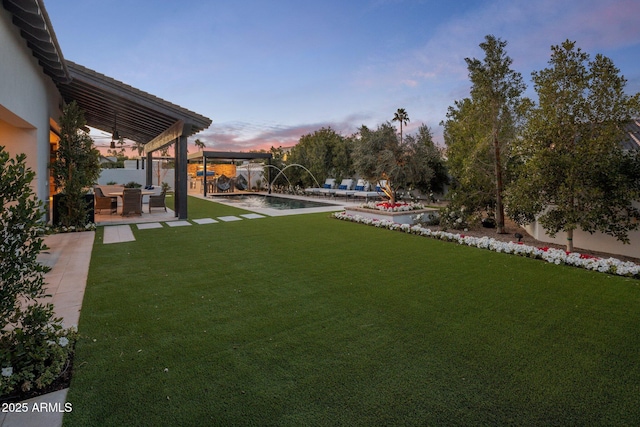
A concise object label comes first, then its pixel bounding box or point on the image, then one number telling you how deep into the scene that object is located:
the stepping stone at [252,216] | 11.52
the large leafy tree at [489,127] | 7.85
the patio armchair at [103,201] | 11.72
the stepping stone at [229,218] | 10.81
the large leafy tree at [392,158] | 10.89
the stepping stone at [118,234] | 7.45
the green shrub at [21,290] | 2.13
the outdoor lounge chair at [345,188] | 18.44
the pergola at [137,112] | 8.43
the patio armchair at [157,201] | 12.11
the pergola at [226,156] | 21.11
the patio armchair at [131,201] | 10.86
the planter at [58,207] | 8.40
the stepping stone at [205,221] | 10.27
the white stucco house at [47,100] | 4.98
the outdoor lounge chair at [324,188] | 20.09
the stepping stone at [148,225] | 9.24
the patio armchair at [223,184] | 24.18
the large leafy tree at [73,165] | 8.43
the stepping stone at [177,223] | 9.68
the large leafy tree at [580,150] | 5.46
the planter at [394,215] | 10.43
